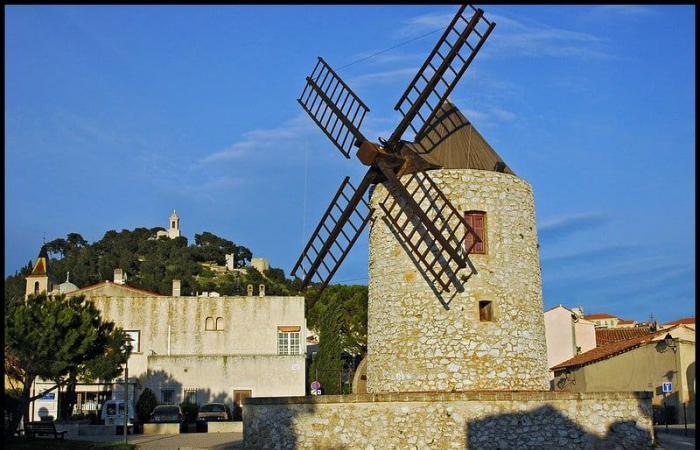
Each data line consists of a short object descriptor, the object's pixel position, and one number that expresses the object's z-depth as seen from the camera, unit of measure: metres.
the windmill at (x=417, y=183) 18.41
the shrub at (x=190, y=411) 33.94
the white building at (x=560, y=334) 43.09
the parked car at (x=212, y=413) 30.52
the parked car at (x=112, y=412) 30.52
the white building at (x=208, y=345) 36.38
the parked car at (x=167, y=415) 30.28
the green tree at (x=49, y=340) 21.75
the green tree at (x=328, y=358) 38.72
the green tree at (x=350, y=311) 46.12
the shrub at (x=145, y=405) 33.94
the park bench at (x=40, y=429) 22.11
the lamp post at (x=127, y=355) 22.22
